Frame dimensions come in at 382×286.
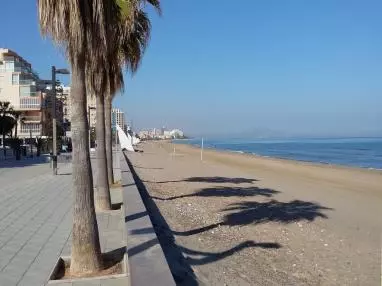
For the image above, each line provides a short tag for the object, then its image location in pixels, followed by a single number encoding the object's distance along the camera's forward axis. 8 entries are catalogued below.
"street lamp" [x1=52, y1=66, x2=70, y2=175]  21.61
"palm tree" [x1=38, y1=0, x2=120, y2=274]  5.81
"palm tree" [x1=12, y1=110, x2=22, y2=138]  78.49
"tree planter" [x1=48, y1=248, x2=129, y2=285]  5.71
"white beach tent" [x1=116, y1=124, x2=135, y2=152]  57.81
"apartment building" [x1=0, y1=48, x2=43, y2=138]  112.31
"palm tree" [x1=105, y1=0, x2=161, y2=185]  10.85
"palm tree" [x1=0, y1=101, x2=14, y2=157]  69.65
